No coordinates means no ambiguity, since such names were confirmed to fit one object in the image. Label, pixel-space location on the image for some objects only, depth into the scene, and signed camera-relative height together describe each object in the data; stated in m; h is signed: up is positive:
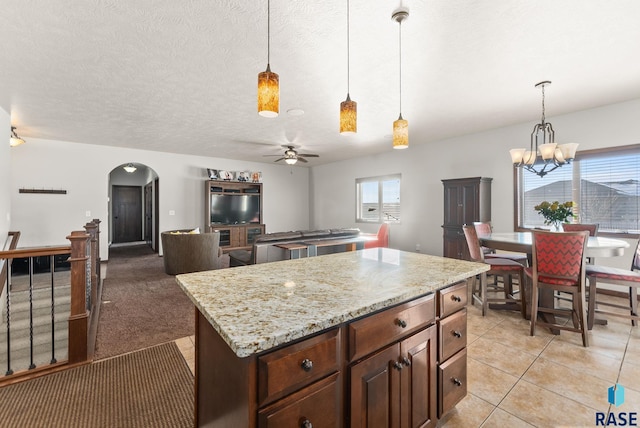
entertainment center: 7.59 +0.01
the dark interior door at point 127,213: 9.59 -0.03
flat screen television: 7.68 +0.09
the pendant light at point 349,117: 1.88 +0.64
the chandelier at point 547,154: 3.24 +0.69
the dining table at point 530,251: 2.61 -0.35
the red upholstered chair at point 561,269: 2.53 -0.54
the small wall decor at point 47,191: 5.57 +0.43
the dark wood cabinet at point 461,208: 4.98 +0.07
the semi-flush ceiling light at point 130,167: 7.85 +1.27
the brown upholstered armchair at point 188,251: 4.96 -0.70
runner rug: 1.72 -1.27
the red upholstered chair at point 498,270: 3.20 -0.67
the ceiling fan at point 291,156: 5.77 +1.16
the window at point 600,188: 3.86 +0.36
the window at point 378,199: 7.17 +0.34
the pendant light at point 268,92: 1.60 +0.68
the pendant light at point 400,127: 2.04 +0.65
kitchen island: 0.89 -0.52
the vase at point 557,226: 3.46 -0.18
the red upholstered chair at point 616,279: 2.65 -0.65
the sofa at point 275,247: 4.45 -0.58
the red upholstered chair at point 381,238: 6.07 -0.58
